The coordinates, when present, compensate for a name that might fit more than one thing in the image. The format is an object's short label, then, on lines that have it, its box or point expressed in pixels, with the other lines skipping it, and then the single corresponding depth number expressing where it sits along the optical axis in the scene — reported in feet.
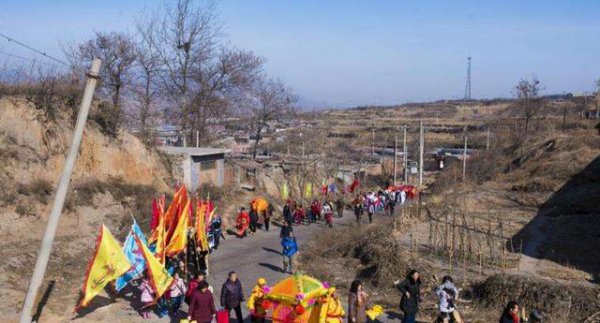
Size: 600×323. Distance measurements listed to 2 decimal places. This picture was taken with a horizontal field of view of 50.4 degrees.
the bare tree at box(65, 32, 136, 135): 117.60
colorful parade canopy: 37.73
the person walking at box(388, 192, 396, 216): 100.27
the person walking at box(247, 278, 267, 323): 39.47
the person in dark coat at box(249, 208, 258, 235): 79.15
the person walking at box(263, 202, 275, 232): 82.41
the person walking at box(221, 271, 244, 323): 40.19
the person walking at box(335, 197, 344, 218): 101.19
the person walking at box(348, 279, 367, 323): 37.24
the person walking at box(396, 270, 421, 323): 39.19
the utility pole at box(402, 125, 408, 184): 156.71
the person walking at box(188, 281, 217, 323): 38.04
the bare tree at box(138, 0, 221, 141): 129.49
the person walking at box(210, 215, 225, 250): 66.74
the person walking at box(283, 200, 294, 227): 74.58
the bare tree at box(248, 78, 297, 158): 150.20
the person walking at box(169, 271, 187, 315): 43.86
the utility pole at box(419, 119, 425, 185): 148.05
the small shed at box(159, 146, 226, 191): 91.15
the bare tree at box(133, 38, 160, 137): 126.31
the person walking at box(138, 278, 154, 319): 43.47
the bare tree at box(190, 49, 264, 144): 130.52
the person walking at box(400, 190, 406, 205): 112.99
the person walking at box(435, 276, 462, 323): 39.52
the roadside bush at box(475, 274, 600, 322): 43.42
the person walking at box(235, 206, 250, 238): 76.95
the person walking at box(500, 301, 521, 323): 33.53
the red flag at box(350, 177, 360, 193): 129.70
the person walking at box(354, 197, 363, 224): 89.45
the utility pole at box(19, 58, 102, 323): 29.99
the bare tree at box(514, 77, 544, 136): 210.18
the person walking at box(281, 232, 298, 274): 57.72
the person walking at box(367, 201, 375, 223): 92.06
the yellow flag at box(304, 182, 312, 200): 122.65
